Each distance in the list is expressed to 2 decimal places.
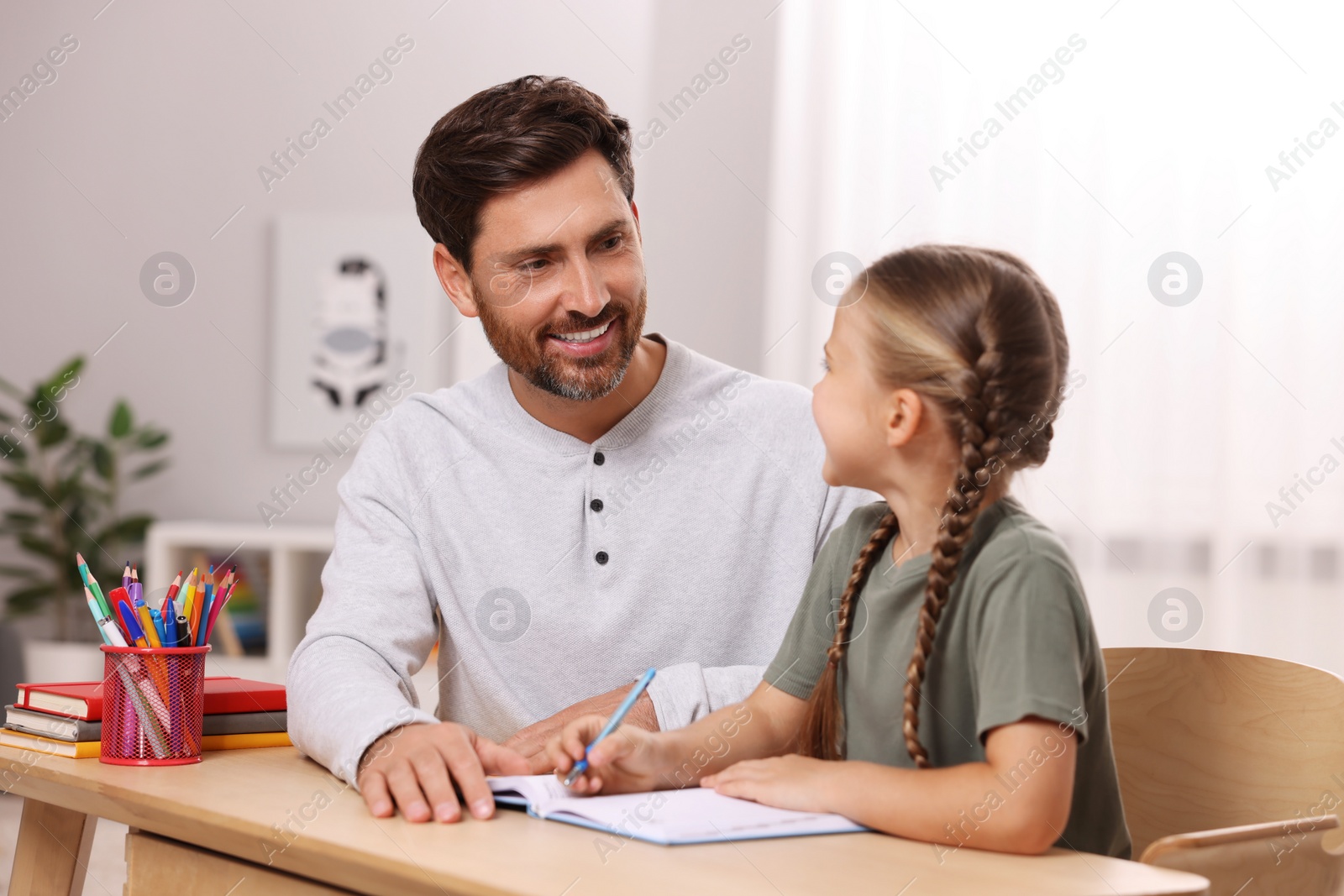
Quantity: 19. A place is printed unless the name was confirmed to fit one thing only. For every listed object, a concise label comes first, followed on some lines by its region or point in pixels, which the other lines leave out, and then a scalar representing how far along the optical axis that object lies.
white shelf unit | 5.57
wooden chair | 2.58
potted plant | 6.04
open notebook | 2.30
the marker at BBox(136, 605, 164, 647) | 2.56
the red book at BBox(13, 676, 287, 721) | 2.61
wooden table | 2.22
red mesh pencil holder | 2.56
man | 2.87
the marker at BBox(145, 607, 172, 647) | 2.57
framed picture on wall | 5.98
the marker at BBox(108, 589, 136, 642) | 2.55
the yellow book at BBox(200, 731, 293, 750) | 2.63
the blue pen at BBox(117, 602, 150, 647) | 2.56
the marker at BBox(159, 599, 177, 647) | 2.57
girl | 2.31
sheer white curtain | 4.40
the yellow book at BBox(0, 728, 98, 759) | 2.58
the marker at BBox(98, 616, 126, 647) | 2.56
